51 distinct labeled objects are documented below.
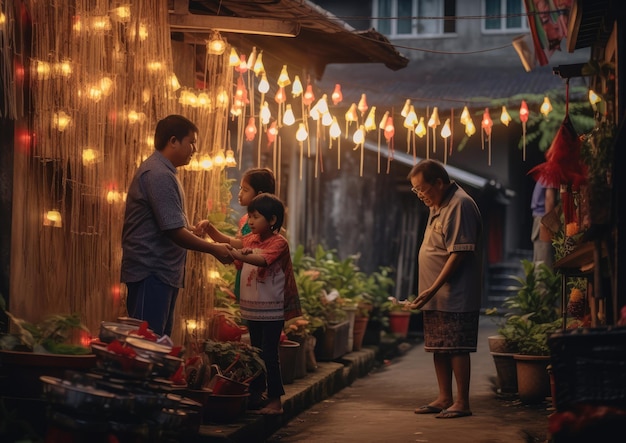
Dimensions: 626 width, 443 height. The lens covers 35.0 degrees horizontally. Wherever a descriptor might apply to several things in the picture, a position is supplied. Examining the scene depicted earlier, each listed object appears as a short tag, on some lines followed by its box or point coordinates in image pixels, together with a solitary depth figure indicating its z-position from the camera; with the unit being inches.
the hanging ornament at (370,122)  510.6
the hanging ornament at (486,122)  532.4
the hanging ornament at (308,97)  489.4
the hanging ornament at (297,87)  459.8
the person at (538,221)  540.4
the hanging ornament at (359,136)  517.4
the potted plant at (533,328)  415.2
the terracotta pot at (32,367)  235.4
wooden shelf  295.9
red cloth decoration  313.4
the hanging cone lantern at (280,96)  471.2
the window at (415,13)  1162.6
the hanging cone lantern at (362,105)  498.4
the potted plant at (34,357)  235.6
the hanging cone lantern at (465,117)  533.8
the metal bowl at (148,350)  221.5
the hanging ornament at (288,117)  474.9
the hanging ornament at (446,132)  512.7
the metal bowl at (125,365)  218.8
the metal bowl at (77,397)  209.6
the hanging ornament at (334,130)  494.2
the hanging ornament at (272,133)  455.8
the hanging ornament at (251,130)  457.4
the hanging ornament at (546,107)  529.0
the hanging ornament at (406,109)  521.1
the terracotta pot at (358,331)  587.8
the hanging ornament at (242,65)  419.4
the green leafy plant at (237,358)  327.0
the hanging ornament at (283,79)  443.8
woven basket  207.0
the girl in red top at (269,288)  328.2
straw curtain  270.7
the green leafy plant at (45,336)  243.9
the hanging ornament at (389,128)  535.3
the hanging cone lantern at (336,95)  501.8
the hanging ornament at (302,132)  478.9
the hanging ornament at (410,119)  517.7
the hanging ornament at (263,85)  441.5
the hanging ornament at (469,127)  536.8
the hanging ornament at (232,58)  388.2
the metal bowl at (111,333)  231.5
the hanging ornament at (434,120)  512.9
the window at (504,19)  1128.2
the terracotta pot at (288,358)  399.2
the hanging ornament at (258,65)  429.1
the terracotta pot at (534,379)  414.3
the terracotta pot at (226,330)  370.3
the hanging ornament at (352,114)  508.4
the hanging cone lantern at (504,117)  531.1
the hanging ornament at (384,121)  526.6
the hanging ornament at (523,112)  545.3
